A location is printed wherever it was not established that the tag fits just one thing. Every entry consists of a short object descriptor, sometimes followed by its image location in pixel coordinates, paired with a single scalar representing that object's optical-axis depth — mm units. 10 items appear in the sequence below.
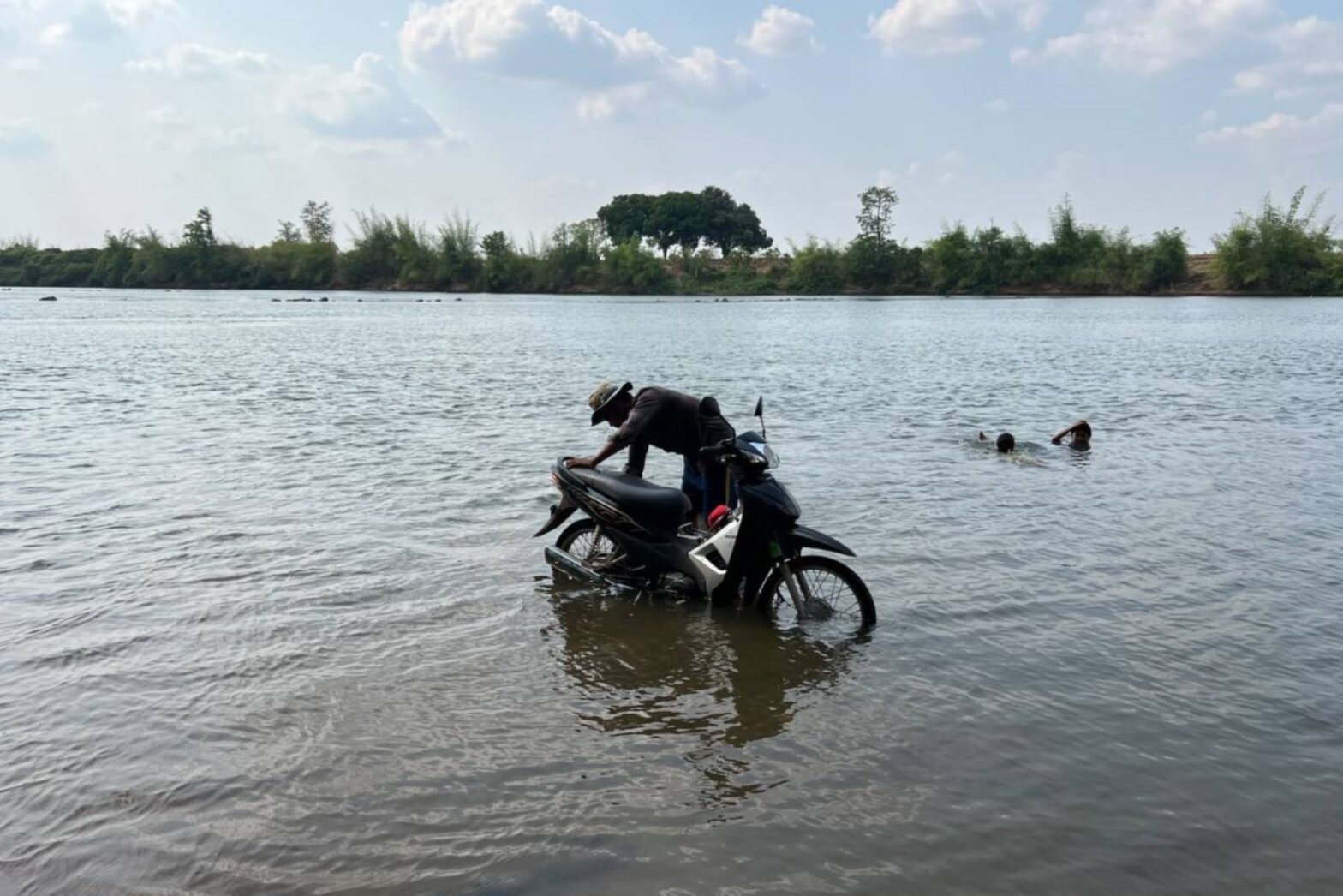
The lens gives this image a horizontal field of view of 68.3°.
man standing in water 6910
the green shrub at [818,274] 106562
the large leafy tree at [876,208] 108525
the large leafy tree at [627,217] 124375
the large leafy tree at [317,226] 113688
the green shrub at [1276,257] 80000
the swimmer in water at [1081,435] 13742
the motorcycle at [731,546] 6289
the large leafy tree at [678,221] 119812
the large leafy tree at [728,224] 121125
